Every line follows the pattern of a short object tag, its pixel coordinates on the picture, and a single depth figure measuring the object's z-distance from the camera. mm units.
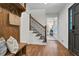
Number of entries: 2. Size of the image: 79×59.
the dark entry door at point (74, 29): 1375
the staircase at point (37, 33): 2345
